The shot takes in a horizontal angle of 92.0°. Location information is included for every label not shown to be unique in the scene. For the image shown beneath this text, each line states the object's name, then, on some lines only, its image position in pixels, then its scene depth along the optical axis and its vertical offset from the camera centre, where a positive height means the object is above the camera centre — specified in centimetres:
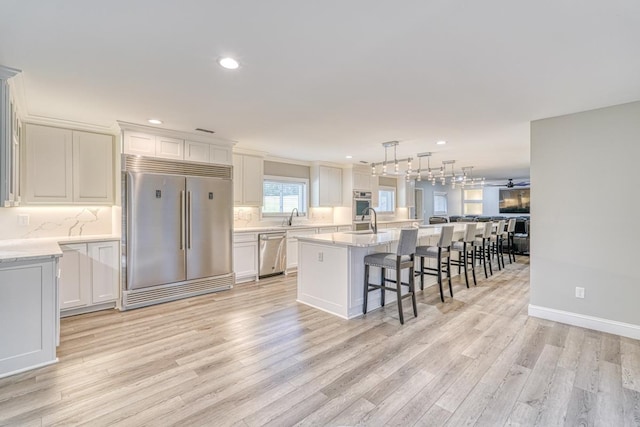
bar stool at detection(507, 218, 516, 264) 700 -55
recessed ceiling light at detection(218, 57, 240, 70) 216 +108
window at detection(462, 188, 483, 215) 1238 +44
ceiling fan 1118 +107
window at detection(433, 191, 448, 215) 1172 +38
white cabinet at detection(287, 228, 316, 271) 585 -67
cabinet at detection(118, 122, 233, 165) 387 +94
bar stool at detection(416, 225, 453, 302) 410 -51
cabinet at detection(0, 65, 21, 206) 229 +58
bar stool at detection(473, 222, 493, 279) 550 -50
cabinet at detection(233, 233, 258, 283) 507 -71
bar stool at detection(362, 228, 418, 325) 335 -56
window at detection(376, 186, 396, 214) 881 +39
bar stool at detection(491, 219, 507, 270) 627 -57
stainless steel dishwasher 540 -72
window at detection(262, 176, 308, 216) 622 +39
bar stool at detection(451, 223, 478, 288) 484 -50
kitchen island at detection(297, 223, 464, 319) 351 -70
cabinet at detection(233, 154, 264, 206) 535 +61
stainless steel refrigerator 388 -23
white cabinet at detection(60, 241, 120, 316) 352 -74
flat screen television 1138 +47
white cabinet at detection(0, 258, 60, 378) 231 -77
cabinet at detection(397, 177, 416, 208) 929 +61
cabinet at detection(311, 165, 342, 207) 688 +63
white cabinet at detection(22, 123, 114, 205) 355 +59
